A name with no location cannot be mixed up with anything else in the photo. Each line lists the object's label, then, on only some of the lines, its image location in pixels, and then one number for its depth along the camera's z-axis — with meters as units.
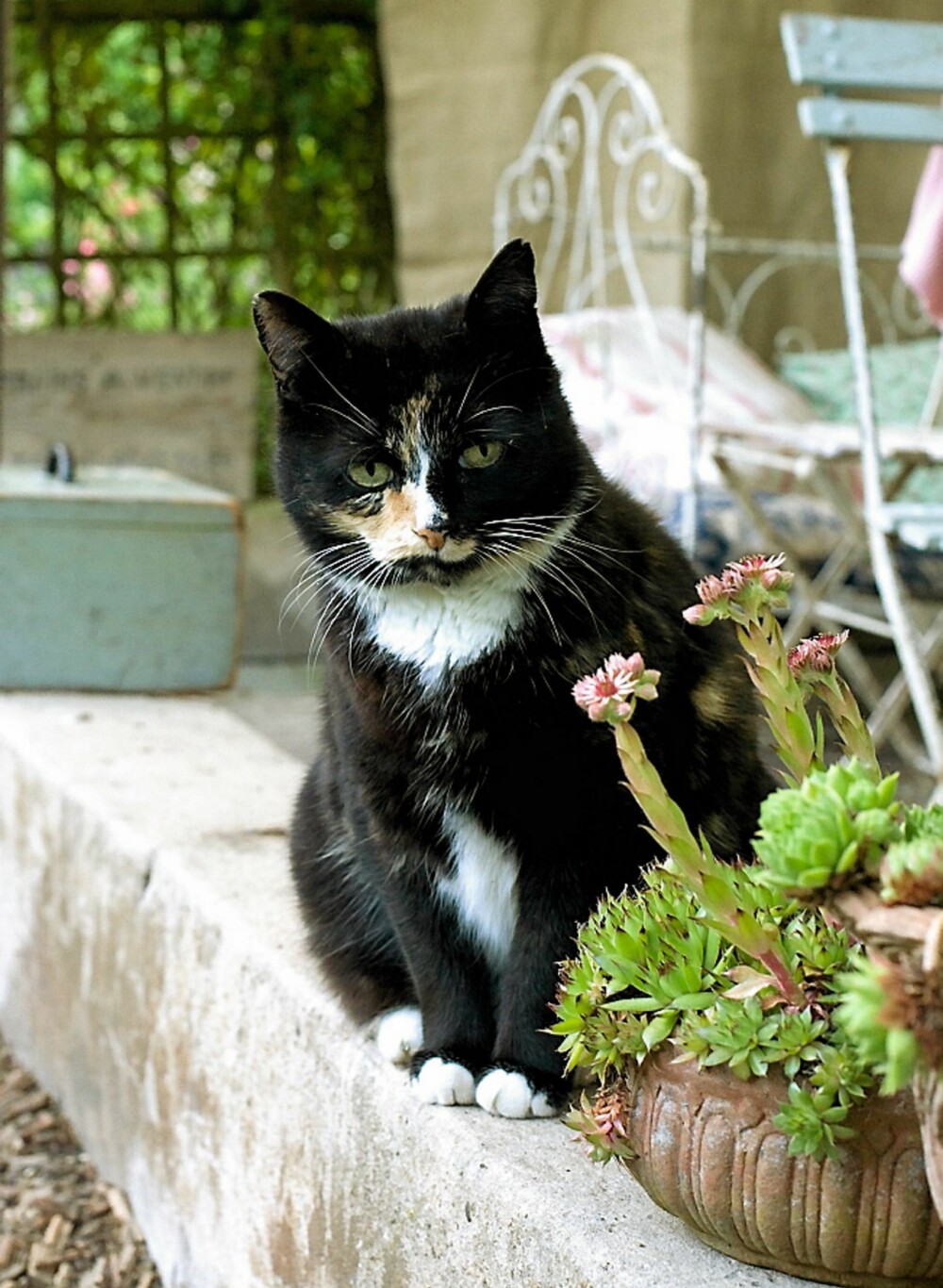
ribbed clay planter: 0.86
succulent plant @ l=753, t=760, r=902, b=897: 0.74
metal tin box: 2.93
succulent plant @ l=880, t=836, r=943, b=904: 0.71
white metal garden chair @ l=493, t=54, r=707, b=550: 3.89
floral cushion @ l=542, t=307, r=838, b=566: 3.31
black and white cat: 1.24
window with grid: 5.11
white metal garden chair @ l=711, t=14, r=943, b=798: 2.32
